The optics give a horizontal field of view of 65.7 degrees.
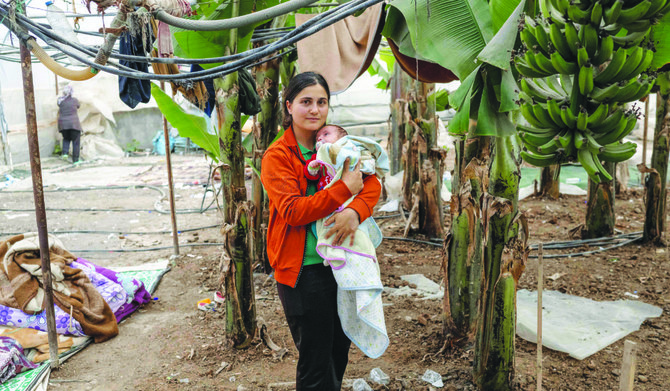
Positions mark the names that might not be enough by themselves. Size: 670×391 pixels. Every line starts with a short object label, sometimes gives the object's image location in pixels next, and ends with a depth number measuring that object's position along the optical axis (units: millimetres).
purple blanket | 3438
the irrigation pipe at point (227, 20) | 1780
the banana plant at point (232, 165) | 3027
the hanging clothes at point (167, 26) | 1961
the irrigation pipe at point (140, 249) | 5523
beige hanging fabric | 2963
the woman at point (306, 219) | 1916
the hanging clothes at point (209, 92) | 3416
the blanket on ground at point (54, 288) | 3449
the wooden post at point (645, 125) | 5264
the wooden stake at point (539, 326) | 1595
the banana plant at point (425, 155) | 5344
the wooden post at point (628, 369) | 1353
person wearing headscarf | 12086
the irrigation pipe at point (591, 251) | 4867
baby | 1927
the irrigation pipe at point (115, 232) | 6281
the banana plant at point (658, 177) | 4766
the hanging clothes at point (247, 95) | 3086
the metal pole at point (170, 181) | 4666
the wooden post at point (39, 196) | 2672
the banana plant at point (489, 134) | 2307
